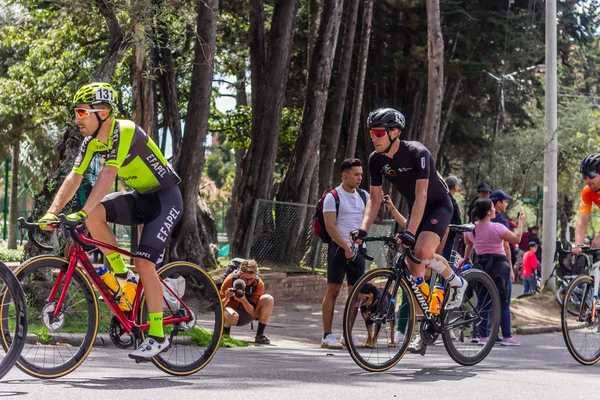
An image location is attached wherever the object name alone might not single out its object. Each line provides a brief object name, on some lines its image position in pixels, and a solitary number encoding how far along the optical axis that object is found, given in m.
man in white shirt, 11.45
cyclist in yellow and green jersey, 7.12
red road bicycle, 6.90
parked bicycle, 9.91
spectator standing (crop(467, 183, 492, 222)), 13.49
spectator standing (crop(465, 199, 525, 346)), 12.77
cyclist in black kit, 8.62
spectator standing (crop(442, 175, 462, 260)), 11.80
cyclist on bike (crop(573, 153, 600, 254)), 10.02
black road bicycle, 8.12
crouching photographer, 11.78
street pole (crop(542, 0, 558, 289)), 19.72
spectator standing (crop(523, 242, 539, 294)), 23.08
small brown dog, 8.27
